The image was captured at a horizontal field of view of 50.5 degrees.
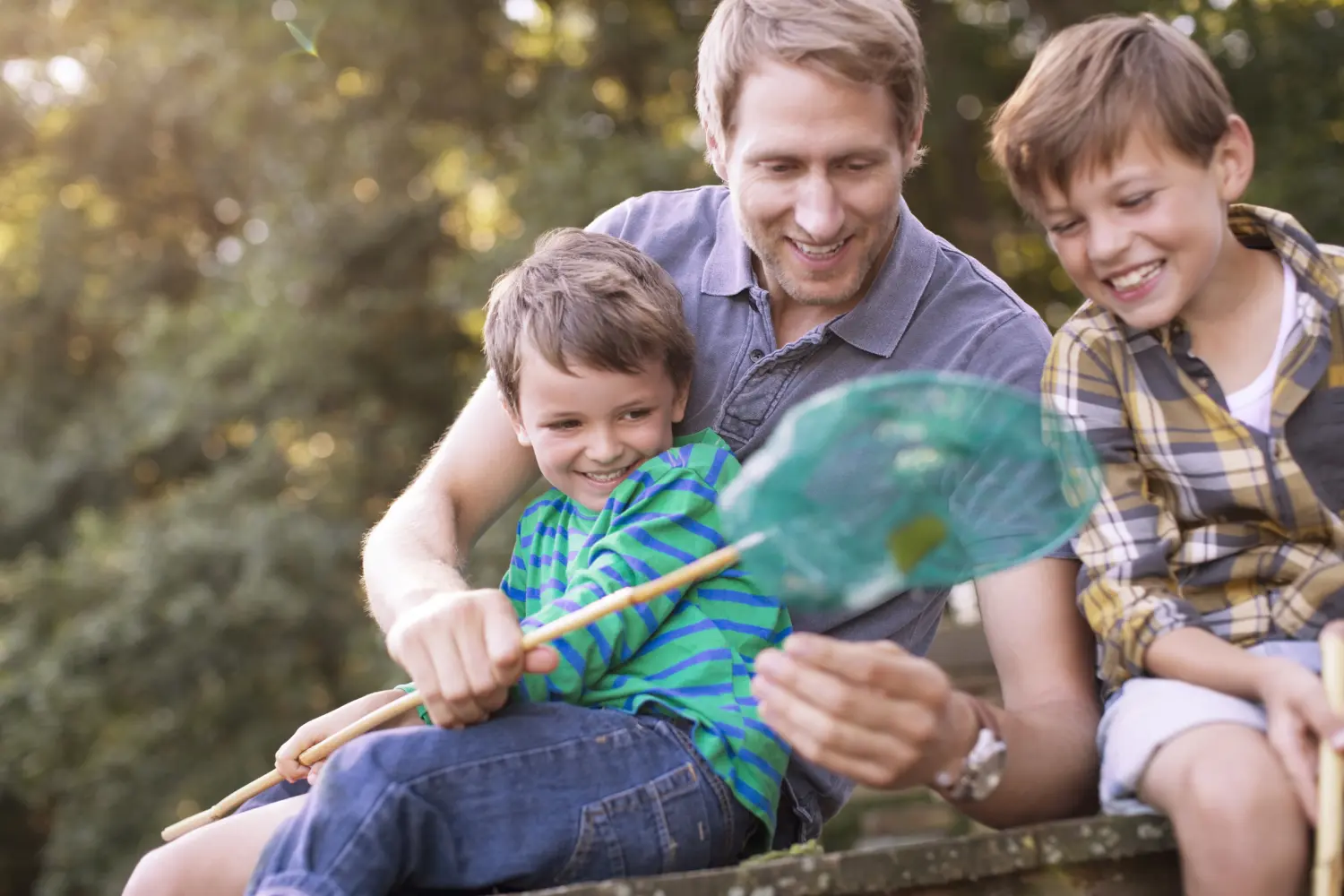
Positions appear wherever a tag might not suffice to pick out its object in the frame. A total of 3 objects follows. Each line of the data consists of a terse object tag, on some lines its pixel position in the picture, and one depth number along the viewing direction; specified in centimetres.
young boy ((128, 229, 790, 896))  170
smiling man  178
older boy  176
